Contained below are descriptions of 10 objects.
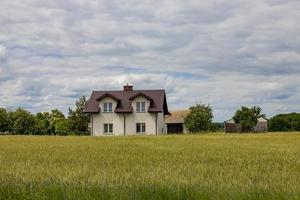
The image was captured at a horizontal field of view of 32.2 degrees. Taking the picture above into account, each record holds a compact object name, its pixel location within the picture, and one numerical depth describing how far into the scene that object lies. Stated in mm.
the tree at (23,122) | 83438
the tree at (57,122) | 80625
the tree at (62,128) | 79525
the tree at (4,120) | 86000
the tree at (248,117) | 80188
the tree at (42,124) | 84725
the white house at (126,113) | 72688
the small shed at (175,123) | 93012
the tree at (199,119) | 76438
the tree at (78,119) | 80812
